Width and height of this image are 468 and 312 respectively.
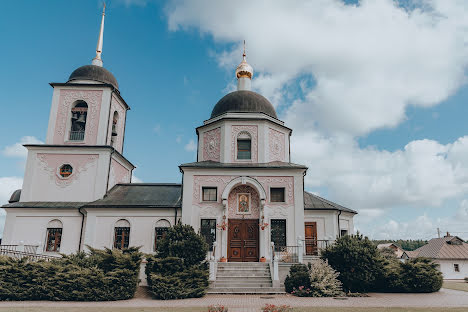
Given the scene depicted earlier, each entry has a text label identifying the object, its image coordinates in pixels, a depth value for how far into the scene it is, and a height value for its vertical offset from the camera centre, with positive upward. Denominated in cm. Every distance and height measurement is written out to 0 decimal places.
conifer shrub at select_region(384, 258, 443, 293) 1598 -150
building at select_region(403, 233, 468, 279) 3959 -84
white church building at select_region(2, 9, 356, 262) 1947 +317
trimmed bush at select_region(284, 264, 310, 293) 1557 -165
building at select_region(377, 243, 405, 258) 6222 -39
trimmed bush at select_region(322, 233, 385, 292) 1539 -81
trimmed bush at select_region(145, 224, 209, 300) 1422 -109
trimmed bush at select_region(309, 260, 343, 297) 1492 -164
